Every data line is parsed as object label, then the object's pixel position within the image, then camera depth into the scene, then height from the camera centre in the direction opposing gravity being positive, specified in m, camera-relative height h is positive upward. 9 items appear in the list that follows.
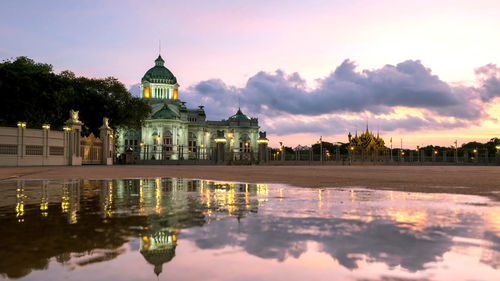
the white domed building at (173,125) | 99.56 +8.97
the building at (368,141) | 86.78 +3.51
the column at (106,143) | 44.12 +1.81
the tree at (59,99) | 39.25 +6.83
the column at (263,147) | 49.19 +1.33
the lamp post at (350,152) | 55.50 +0.71
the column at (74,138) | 37.75 +2.03
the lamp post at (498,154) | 63.20 +0.23
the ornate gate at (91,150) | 40.09 +0.98
